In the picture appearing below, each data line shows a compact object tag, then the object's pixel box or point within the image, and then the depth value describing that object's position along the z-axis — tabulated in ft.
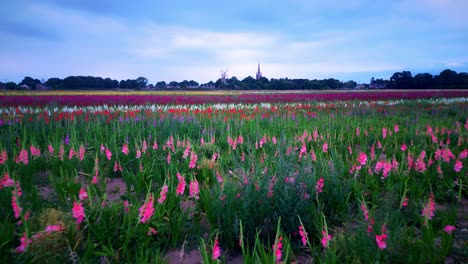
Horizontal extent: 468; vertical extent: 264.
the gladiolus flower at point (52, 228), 5.96
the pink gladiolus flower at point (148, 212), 6.60
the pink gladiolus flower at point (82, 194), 7.11
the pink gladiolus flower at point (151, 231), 7.00
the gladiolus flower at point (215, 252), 5.33
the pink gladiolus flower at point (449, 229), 6.25
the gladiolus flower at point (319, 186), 8.56
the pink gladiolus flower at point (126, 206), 7.79
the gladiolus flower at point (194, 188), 8.53
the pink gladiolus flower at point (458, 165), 9.28
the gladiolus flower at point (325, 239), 6.05
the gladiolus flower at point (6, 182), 8.19
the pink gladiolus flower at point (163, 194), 7.57
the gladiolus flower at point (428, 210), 6.12
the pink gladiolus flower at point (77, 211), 6.35
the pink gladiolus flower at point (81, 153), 12.14
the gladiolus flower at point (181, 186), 7.65
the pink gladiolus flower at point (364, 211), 6.72
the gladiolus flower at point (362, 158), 10.18
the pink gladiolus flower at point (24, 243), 5.55
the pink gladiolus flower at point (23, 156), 10.45
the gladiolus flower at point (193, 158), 11.26
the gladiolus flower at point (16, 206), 6.23
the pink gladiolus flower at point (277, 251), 5.23
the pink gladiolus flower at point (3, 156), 9.50
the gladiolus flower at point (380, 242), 5.08
